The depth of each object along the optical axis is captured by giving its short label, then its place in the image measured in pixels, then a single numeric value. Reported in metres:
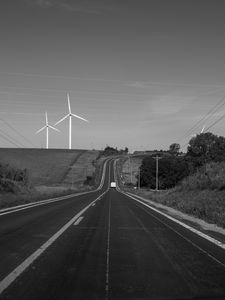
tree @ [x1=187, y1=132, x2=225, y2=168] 144.12
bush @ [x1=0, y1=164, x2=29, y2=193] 53.01
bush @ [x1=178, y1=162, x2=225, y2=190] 32.81
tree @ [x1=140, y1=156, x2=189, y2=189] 148.25
